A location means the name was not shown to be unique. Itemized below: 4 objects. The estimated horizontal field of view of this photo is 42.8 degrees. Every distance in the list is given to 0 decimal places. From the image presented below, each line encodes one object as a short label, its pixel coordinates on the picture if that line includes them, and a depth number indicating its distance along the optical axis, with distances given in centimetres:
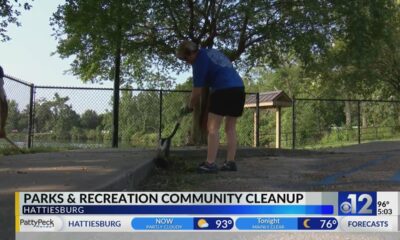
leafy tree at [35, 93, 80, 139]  1442
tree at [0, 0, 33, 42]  1298
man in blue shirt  645
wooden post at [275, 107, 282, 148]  2234
